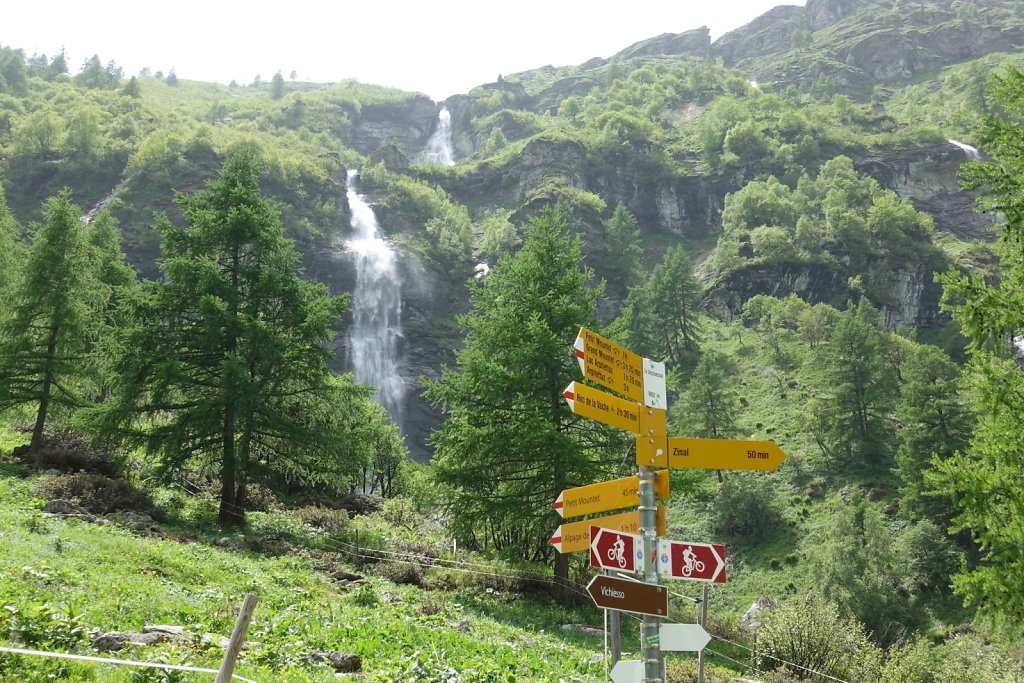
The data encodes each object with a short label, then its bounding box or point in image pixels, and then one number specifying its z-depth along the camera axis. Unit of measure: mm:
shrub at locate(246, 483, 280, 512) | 21031
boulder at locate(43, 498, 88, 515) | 13781
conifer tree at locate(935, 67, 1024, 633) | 7531
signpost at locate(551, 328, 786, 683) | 4738
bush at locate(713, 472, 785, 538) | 42219
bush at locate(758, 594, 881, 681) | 12930
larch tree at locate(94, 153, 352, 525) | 17828
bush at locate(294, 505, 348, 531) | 19359
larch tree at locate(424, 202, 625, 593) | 15781
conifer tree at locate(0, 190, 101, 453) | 20609
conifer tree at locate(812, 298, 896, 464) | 47125
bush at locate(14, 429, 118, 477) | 18250
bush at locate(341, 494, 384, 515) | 25875
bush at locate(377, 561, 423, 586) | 15516
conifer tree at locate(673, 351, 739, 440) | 48281
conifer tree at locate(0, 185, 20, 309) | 25886
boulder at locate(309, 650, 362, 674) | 7531
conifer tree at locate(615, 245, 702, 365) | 68188
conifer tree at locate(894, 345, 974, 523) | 36875
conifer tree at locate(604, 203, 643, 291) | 91312
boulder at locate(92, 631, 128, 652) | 6309
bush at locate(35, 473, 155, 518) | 15094
